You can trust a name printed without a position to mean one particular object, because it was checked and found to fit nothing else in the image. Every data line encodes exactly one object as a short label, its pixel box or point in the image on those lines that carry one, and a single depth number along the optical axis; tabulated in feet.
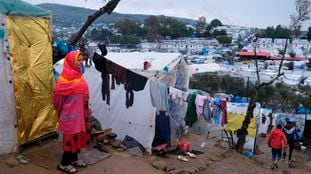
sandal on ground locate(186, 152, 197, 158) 20.41
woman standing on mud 13.09
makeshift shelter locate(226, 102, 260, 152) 38.76
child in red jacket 27.13
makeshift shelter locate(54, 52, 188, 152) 18.78
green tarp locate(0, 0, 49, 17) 13.38
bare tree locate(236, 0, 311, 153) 32.03
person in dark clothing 31.39
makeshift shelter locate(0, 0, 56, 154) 13.47
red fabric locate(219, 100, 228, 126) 33.18
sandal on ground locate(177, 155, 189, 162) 19.17
